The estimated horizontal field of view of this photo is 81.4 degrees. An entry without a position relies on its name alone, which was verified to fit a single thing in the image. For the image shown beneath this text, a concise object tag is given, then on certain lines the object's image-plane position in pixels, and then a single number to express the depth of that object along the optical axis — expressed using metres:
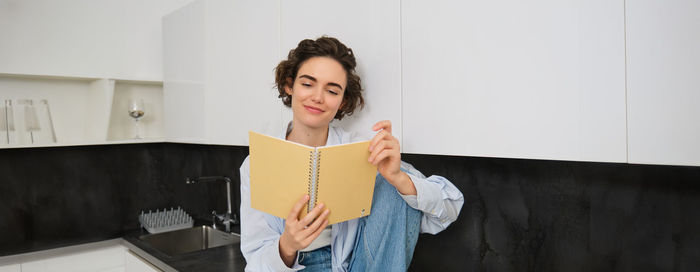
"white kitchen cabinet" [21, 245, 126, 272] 1.97
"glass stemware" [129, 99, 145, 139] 2.27
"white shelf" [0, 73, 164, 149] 2.06
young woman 1.01
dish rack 2.36
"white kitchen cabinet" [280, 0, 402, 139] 1.14
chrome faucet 2.25
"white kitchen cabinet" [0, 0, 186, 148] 2.07
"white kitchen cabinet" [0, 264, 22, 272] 1.88
